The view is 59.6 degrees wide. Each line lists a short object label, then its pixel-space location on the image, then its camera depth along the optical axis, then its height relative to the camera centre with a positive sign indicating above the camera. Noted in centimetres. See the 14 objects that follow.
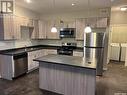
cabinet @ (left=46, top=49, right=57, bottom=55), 565 -55
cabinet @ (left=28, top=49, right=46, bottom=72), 491 -76
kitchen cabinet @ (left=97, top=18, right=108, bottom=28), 477 +80
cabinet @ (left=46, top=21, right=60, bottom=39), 588 +47
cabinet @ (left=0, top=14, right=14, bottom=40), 412 +51
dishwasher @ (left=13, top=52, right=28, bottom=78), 416 -94
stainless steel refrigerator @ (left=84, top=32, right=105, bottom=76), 452 -26
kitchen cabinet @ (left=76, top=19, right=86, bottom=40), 520 +59
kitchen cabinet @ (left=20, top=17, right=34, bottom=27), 489 +88
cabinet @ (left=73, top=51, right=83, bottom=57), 507 -58
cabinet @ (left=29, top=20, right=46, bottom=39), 577 +57
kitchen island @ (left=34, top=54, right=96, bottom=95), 272 -92
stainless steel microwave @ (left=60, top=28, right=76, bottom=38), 540 +42
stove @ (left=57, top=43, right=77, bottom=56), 528 -42
